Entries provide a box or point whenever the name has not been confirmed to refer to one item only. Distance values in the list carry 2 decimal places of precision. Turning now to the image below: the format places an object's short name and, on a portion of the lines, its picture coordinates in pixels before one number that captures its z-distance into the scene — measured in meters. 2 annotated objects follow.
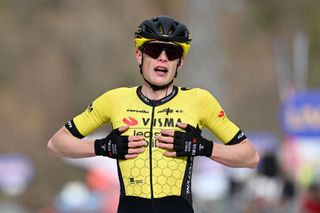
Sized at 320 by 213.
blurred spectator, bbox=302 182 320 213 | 34.59
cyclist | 15.37
